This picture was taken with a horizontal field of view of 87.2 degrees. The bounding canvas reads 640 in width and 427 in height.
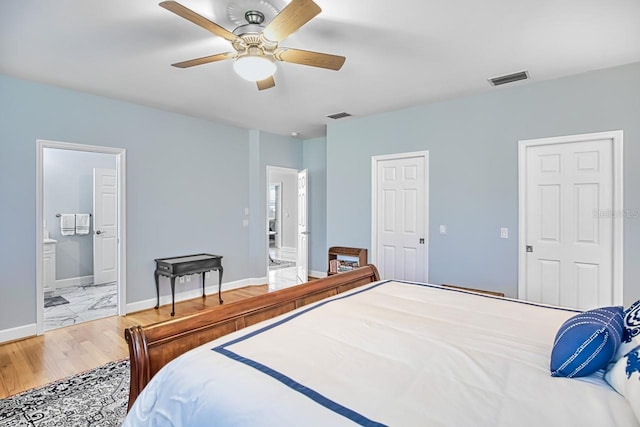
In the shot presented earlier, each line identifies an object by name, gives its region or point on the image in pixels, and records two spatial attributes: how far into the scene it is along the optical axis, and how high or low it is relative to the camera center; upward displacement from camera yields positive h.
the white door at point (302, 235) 5.75 -0.40
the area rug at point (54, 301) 4.55 -1.25
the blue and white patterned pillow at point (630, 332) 1.21 -0.45
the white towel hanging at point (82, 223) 5.54 -0.18
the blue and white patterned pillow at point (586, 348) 1.21 -0.50
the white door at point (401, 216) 4.38 -0.06
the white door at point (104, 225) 5.55 -0.22
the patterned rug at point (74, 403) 2.07 -1.28
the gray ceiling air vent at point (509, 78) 3.27 +1.35
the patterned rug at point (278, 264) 7.43 -1.20
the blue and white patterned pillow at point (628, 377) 0.99 -0.53
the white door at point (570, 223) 3.23 -0.11
